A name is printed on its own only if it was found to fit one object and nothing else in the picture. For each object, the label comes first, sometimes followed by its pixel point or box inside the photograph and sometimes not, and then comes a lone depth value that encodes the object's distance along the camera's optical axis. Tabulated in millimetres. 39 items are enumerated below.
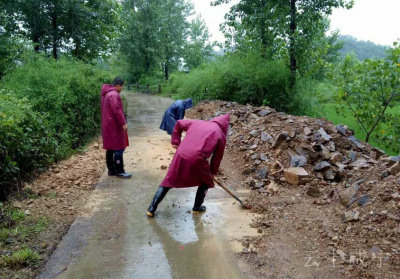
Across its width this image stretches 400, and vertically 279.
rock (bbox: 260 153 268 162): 6296
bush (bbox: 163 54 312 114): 11812
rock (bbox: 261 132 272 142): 7027
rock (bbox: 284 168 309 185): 5262
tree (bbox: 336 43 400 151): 7859
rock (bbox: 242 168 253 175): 6150
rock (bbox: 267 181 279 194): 5125
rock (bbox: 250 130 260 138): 7590
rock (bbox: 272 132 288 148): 6567
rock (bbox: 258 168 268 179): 5676
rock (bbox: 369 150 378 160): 6130
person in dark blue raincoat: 7656
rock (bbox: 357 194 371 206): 3936
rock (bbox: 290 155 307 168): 5762
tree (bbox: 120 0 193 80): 31428
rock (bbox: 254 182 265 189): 5418
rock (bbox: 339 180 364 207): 4162
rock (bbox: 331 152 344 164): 5637
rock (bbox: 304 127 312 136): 6583
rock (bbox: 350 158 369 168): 5223
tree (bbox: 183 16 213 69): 36062
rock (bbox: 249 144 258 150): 7015
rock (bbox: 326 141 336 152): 6030
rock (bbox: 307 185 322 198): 4859
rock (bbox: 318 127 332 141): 6265
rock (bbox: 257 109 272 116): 8930
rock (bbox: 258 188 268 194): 5170
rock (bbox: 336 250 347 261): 3207
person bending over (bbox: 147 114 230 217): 3871
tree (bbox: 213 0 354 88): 10969
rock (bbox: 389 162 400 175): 4418
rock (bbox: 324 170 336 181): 5297
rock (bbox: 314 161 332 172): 5461
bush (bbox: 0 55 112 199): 4516
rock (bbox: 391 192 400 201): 3636
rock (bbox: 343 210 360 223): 3693
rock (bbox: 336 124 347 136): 6800
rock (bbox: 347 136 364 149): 6379
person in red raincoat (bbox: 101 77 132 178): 5418
